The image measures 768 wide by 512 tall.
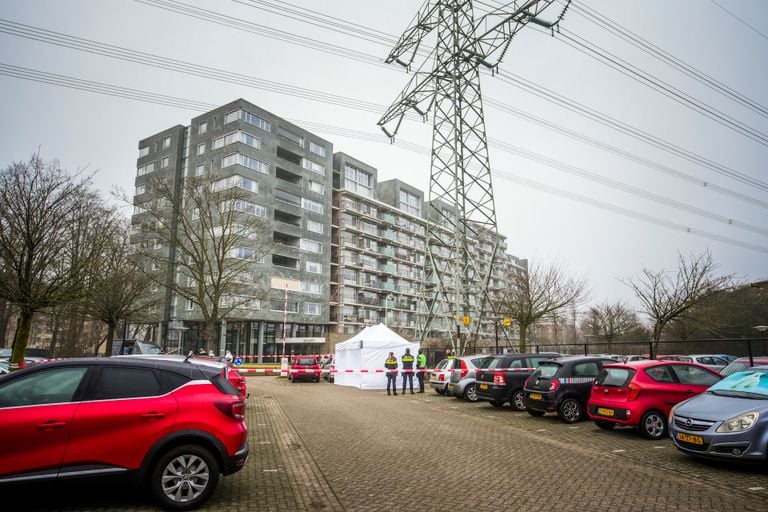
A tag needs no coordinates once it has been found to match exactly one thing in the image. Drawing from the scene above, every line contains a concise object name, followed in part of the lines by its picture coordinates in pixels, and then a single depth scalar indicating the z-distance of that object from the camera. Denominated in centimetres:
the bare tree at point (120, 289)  2756
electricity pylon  2414
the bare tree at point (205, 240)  2938
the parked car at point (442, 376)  1954
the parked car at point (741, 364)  1470
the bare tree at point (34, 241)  1573
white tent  2406
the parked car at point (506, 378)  1491
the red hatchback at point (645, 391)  991
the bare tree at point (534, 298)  3209
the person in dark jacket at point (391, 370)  2064
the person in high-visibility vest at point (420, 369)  2208
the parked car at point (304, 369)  2892
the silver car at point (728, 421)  693
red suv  497
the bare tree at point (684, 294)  2544
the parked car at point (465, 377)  1772
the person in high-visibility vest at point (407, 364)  2052
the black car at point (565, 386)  1226
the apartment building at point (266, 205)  5222
